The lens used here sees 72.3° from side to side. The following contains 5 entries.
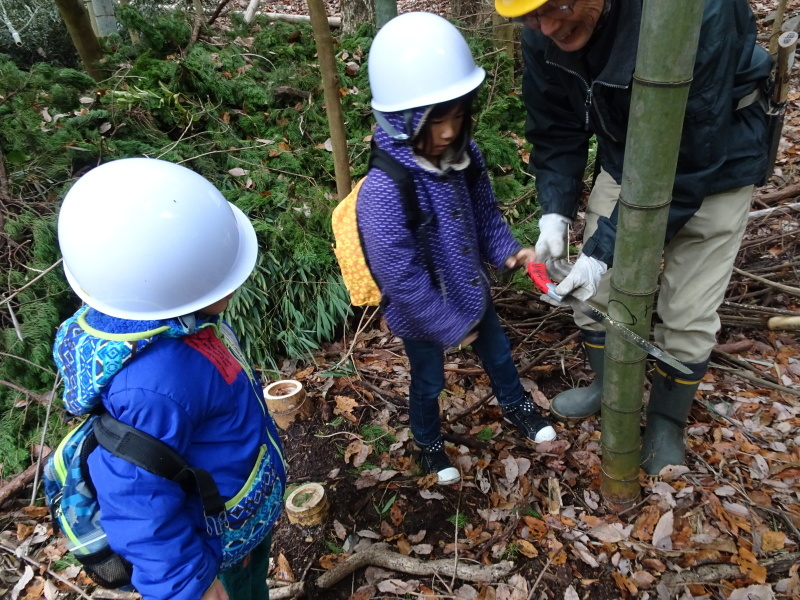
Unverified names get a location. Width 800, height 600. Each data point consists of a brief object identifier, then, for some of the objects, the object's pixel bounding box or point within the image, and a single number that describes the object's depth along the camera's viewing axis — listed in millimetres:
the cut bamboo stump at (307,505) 2855
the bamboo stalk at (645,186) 1621
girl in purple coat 2061
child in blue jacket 1392
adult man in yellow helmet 2098
